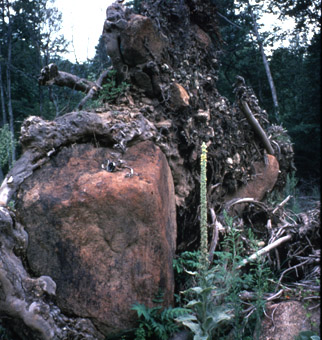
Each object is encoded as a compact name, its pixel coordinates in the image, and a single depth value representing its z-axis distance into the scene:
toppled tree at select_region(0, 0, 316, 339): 3.44
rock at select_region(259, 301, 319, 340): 3.25
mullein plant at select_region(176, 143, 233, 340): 3.06
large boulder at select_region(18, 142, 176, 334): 3.54
